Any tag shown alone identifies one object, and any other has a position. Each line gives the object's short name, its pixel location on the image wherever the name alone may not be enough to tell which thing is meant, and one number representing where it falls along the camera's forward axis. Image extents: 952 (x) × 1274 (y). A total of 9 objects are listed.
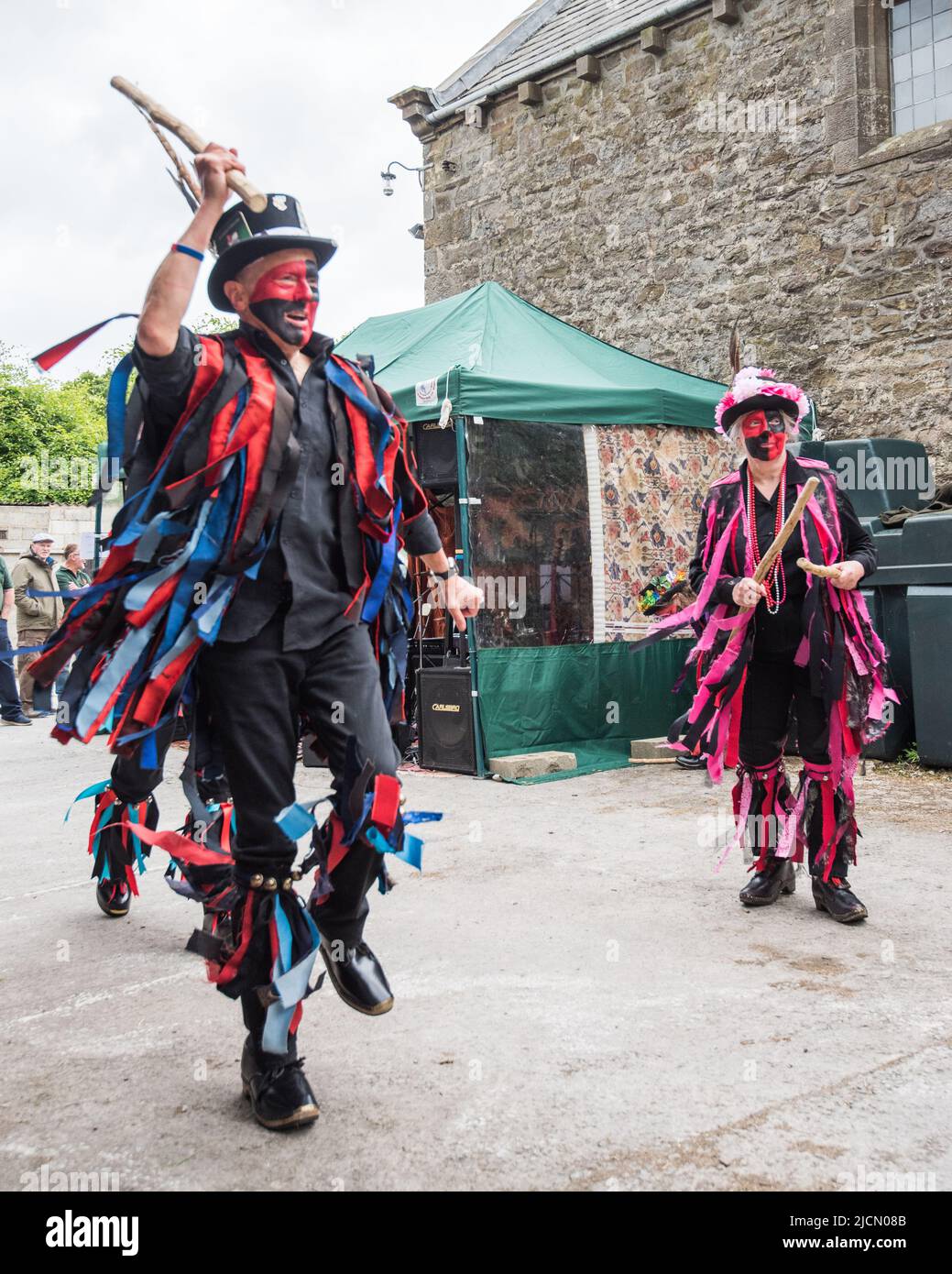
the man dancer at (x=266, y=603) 2.62
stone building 9.77
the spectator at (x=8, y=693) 12.09
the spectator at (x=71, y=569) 12.88
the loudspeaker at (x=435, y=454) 8.06
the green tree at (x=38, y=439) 38.34
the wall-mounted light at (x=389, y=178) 14.49
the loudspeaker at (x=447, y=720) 7.74
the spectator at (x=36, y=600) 12.33
